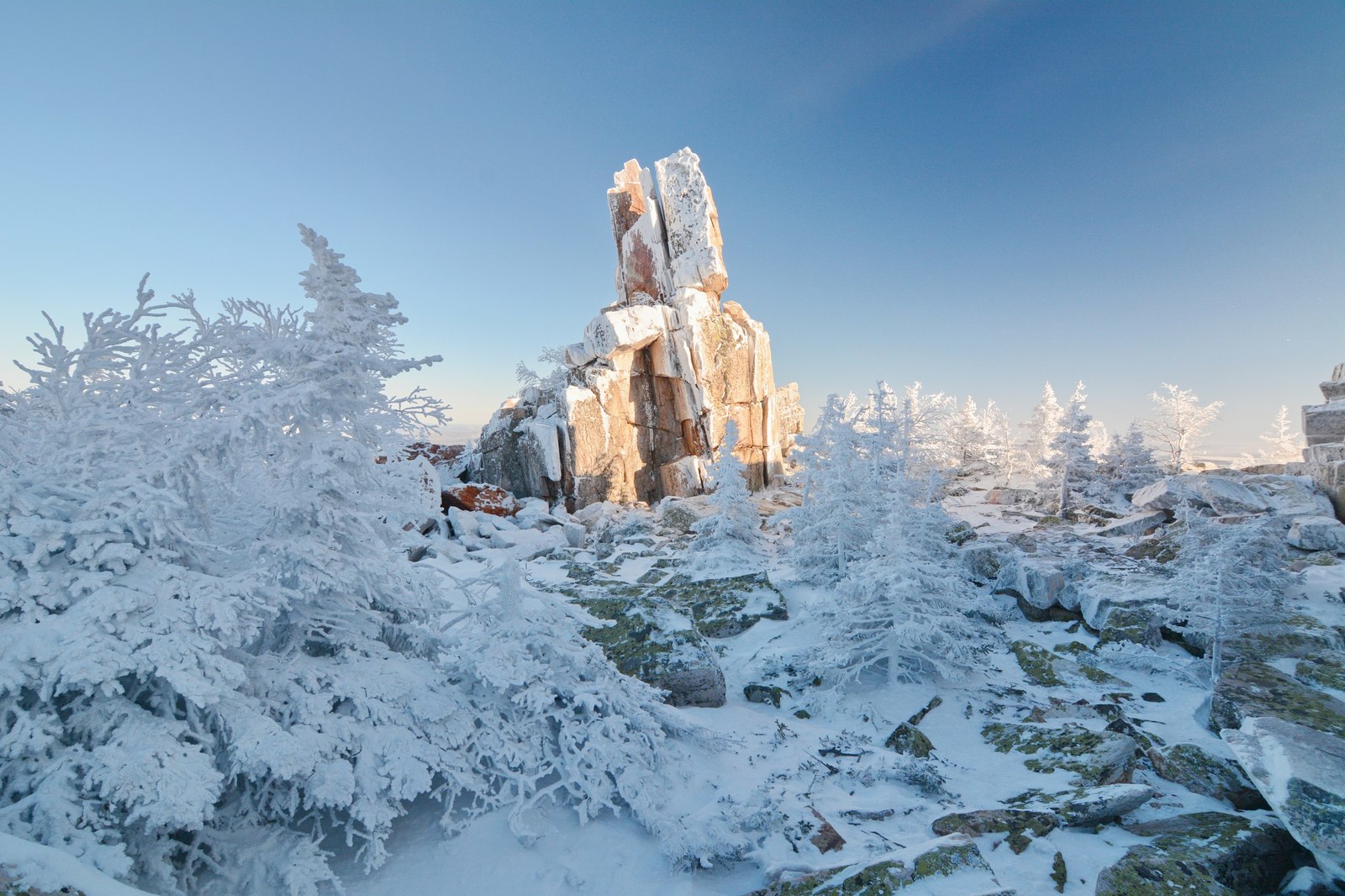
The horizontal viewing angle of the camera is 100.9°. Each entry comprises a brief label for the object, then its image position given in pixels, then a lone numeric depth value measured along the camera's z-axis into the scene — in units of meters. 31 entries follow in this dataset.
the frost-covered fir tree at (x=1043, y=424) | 42.81
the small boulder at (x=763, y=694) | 8.68
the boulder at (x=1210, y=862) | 4.16
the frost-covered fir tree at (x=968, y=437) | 46.34
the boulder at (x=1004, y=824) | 5.00
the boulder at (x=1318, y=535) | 13.34
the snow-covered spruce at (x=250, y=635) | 3.80
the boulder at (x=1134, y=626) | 9.86
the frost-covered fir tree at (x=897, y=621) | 8.81
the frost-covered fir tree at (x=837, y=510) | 15.16
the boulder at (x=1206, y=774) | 5.39
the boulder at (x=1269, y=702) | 6.17
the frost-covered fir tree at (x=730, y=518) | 19.16
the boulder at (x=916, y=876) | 4.09
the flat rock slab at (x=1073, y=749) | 5.93
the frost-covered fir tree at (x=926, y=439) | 21.83
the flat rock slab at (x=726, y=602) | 11.78
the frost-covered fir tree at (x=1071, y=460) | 24.45
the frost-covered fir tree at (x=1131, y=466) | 27.08
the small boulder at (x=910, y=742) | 6.97
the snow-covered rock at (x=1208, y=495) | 16.41
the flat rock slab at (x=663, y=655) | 8.17
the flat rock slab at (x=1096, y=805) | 5.09
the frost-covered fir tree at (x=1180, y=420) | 35.16
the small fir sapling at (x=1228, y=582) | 8.63
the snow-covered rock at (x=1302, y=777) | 4.21
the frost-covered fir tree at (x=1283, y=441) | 38.32
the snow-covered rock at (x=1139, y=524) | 17.47
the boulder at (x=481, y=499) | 24.31
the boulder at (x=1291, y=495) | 15.70
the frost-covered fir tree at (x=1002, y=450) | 46.34
